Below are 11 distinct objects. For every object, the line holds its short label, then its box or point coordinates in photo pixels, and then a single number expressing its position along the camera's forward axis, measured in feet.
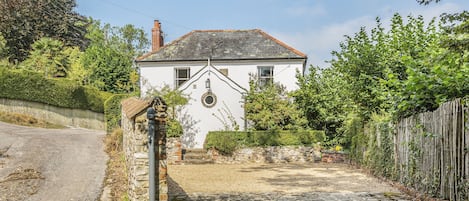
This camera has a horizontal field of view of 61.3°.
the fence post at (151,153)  18.90
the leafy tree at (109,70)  106.34
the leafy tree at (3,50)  104.30
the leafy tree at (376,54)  49.62
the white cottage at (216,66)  70.54
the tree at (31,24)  116.98
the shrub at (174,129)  62.44
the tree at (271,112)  65.05
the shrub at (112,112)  60.08
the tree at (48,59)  101.91
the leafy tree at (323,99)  62.76
